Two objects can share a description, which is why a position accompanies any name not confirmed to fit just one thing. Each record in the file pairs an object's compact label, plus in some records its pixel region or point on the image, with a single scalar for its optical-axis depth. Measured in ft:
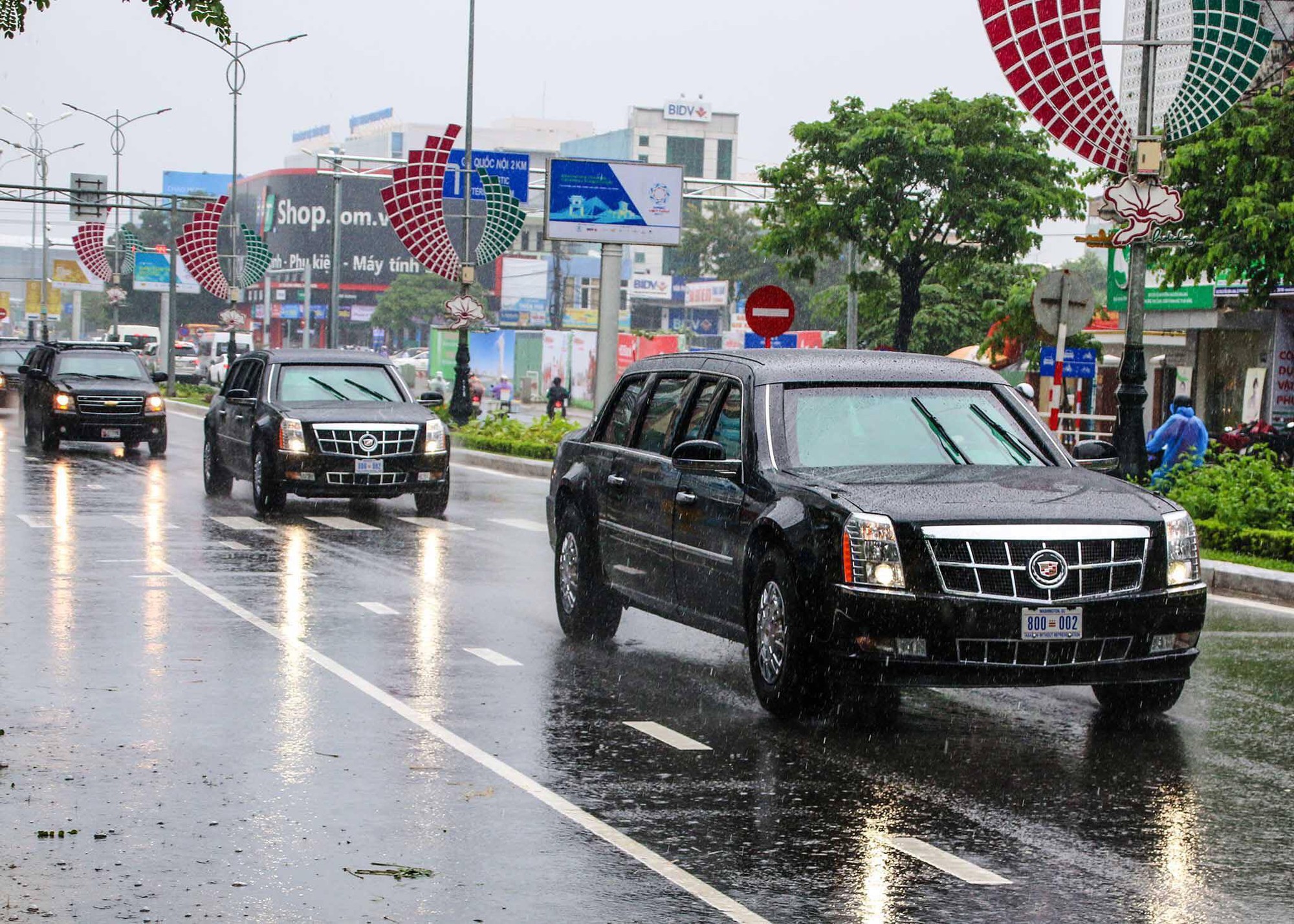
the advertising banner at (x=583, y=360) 226.58
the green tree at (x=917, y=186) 124.67
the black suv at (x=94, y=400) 101.91
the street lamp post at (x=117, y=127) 249.34
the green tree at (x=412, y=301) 383.86
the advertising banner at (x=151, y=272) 411.75
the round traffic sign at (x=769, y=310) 81.87
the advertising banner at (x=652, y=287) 389.80
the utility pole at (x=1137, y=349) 61.67
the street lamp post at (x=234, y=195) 195.24
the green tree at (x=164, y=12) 31.65
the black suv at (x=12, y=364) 156.97
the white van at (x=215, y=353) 258.98
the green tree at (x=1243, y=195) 86.12
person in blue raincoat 69.15
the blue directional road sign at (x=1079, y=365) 123.13
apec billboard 126.11
